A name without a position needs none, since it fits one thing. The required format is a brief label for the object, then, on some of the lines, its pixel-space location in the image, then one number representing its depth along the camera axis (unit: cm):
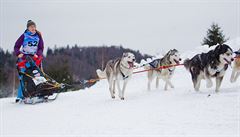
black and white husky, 645
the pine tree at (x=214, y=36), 2122
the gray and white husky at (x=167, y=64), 859
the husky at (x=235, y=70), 760
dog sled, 827
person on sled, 848
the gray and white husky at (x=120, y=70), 778
